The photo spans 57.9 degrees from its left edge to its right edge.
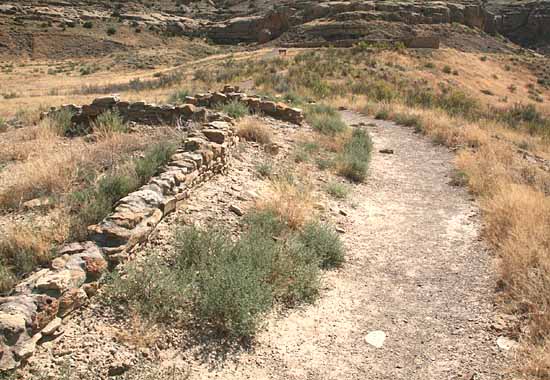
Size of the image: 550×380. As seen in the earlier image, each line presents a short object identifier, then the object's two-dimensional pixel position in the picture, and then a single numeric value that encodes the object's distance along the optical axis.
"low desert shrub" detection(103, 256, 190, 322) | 4.04
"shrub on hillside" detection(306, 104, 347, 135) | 12.13
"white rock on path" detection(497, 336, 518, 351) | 4.06
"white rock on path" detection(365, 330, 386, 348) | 4.27
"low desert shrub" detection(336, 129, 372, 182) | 9.26
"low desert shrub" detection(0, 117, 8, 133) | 11.09
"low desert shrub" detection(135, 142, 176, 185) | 6.55
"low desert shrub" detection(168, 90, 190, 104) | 14.26
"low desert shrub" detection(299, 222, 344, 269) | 5.71
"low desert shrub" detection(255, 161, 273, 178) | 8.08
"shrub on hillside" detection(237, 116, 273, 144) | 9.84
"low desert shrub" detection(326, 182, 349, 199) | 8.07
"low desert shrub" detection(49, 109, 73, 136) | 10.48
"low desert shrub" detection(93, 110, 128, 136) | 9.58
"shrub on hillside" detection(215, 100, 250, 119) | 10.88
